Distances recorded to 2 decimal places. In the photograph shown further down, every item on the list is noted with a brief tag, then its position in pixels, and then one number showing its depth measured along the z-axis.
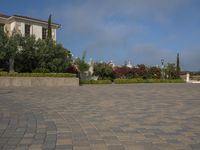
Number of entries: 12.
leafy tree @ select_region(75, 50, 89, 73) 23.44
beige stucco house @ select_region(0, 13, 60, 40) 21.78
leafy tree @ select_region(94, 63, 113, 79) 24.10
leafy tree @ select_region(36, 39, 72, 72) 18.08
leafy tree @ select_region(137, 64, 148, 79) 26.82
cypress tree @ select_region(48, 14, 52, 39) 21.31
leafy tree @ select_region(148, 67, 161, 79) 27.63
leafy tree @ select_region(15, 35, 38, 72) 17.76
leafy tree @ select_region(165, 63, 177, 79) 30.47
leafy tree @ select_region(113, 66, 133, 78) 25.62
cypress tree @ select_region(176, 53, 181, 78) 31.13
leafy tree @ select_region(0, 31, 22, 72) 16.50
